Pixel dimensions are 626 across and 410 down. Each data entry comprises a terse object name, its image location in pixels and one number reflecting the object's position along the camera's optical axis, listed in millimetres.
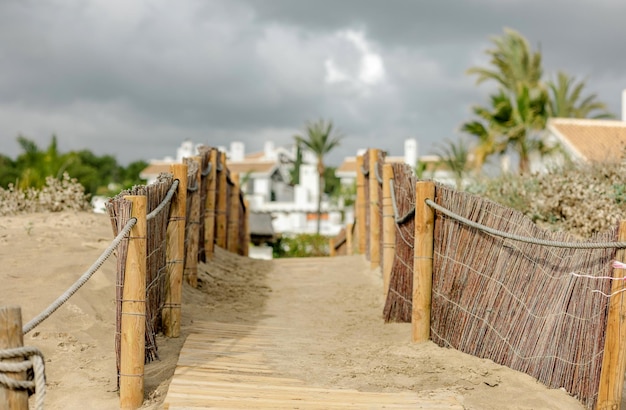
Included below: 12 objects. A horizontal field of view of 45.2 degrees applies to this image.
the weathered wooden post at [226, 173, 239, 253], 13164
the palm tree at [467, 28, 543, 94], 35500
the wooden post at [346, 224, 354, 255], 14566
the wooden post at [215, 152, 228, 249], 11484
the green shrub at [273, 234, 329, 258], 31047
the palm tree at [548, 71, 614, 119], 37938
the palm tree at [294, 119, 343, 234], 42844
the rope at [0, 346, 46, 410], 2877
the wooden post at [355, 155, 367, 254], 11203
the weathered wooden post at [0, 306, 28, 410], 2916
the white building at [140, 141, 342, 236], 43438
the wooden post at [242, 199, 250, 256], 15812
